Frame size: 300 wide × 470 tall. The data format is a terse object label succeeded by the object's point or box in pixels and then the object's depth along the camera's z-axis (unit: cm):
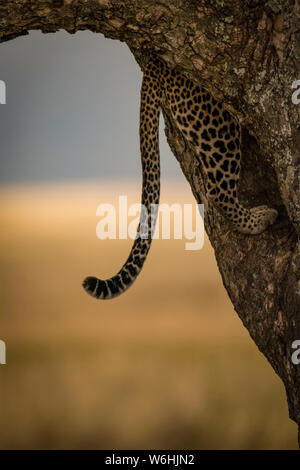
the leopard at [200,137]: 802
